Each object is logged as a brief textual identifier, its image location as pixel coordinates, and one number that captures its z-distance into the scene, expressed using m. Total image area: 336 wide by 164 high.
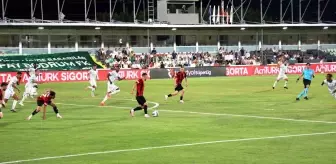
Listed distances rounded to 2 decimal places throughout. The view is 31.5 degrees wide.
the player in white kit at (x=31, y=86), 37.80
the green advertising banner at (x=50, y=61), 63.31
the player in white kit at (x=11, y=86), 33.72
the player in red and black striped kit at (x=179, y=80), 36.88
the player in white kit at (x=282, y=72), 48.03
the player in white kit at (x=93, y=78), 43.75
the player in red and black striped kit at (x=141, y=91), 27.67
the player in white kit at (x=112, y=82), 36.53
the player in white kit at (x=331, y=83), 32.41
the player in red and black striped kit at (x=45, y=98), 26.95
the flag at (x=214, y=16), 84.39
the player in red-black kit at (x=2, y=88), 28.79
